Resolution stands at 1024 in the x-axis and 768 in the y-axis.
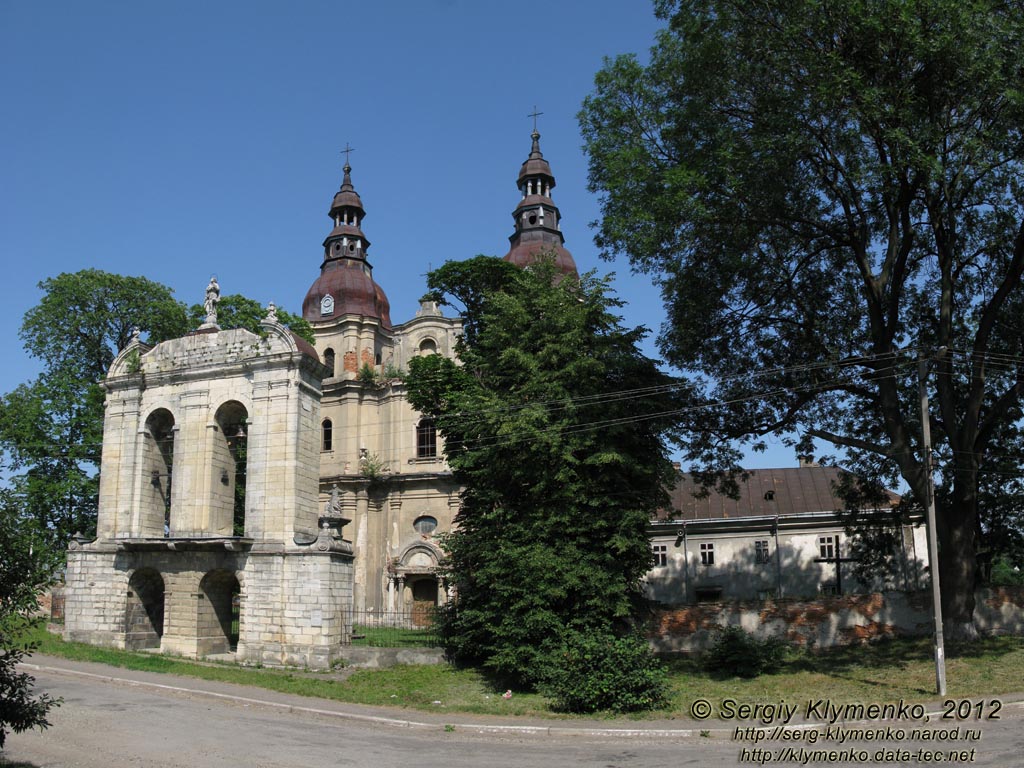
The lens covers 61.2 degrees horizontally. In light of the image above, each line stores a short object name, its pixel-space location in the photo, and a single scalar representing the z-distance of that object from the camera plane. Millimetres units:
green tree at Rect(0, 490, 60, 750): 9617
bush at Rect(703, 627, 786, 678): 19859
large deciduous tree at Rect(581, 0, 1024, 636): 17188
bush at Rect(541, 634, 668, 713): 16609
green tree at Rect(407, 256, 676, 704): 20344
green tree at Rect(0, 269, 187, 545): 32719
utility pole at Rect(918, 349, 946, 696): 16422
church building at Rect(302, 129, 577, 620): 40844
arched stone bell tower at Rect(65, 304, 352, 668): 22688
